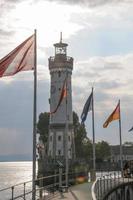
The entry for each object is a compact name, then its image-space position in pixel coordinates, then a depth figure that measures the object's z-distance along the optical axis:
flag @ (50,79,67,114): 38.97
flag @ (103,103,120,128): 45.78
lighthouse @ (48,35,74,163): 97.69
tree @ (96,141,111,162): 147.12
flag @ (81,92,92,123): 43.22
